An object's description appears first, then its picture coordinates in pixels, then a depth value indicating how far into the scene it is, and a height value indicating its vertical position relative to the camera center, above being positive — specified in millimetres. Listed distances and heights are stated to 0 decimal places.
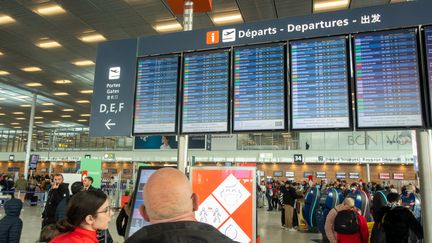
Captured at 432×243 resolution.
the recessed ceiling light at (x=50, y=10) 9373 +4047
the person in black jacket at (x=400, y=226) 4570 -784
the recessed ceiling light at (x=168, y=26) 10562 +4153
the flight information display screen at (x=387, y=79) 2521 +650
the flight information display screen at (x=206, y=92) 2975 +607
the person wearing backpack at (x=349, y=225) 5586 -967
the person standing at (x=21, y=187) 16562 -1498
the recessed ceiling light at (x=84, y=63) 14118 +3921
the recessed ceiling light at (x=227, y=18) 9797 +4140
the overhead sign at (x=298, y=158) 22303 +359
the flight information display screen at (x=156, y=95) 3139 +599
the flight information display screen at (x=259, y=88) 2840 +627
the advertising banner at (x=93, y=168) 12995 -367
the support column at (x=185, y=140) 2965 +181
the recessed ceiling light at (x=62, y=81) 16900 +3743
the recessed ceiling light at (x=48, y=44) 12078 +3981
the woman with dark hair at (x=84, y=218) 2056 -377
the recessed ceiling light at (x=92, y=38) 11447 +4034
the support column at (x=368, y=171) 24541 -394
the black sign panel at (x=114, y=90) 3279 +668
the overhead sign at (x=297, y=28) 2619 +1127
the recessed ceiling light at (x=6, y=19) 10078 +4032
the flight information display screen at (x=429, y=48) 2496 +865
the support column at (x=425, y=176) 2307 -61
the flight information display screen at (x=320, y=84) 2701 +642
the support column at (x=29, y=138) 19297 +1131
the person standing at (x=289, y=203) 11852 -1362
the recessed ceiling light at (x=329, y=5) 9086 +4245
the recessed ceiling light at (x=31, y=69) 15070 +3823
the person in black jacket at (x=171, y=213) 971 -164
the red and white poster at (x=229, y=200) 2398 -270
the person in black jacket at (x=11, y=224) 4102 -812
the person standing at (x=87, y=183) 6685 -475
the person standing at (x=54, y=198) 5891 -687
